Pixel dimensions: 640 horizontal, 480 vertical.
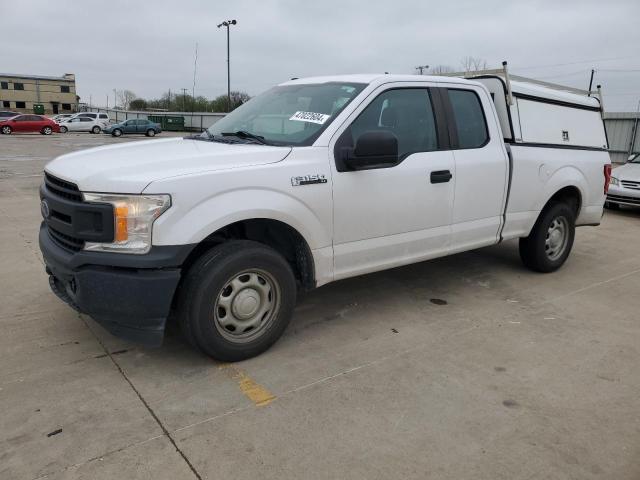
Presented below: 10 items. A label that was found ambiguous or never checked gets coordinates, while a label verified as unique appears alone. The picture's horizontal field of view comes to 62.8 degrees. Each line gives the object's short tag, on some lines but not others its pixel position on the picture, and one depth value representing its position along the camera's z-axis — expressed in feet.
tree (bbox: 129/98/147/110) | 274.77
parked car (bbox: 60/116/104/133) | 134.84
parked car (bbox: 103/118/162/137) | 127.54
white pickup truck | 10.03
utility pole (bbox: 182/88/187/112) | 227.53
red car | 116.26
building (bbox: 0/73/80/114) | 265.54
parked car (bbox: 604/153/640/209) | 33.24
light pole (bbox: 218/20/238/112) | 138.62
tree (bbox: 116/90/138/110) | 314.80
